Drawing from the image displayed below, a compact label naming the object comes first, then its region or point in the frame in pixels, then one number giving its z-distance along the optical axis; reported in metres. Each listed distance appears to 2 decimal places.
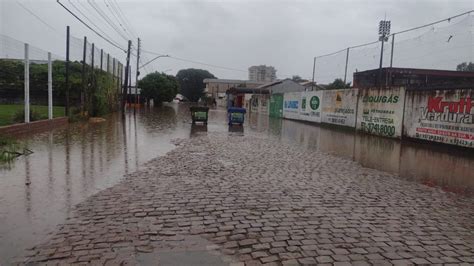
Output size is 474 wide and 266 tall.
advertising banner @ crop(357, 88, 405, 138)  17.44
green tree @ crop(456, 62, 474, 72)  18.42
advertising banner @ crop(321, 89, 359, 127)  22.30
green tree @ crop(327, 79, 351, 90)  36.53
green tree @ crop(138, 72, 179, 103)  66.94
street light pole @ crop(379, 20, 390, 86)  20.92
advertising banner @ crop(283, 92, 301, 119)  32.58
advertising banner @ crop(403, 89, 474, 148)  13.21
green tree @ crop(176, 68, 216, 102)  123.94
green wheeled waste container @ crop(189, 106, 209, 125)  23.88
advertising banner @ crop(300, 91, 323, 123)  27.79
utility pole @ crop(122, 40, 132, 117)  35.12
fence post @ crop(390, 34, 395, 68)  19.68
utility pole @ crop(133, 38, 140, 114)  49.27
